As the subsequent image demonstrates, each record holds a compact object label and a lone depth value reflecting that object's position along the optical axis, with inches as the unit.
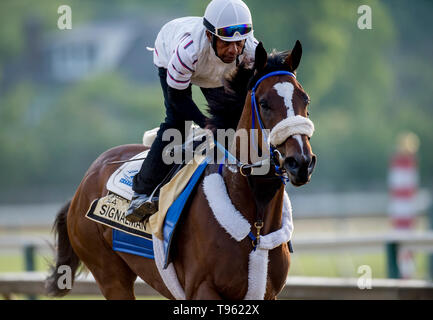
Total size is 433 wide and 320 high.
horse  320.8
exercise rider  355.3
